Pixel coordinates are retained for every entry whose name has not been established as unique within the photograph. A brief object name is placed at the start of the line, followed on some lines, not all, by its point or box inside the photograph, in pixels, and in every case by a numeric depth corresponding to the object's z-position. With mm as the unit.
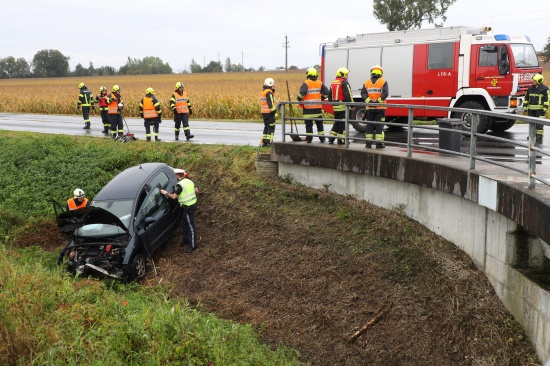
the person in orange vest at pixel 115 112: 18562
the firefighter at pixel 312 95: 12750
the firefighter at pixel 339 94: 12445
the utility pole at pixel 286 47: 76600
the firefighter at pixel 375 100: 11773
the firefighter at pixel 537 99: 14414
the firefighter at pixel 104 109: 20586
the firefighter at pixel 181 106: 17594
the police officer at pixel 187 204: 12484
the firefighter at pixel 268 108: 14164
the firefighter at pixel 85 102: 23453
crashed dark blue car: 11125
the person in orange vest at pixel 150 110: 17453
